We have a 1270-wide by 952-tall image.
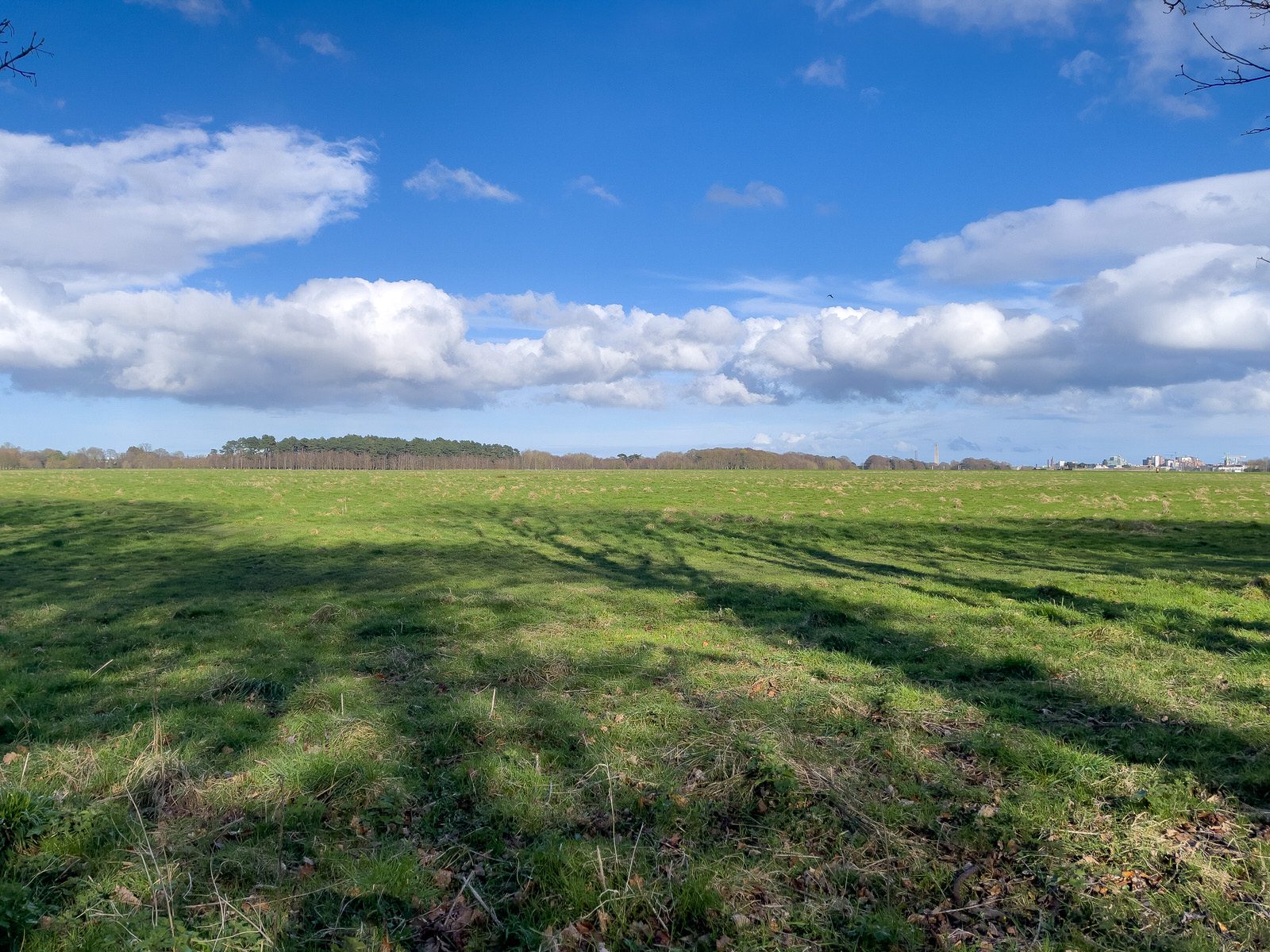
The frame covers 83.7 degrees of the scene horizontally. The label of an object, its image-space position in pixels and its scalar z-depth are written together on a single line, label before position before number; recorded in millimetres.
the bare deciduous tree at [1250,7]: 7157
